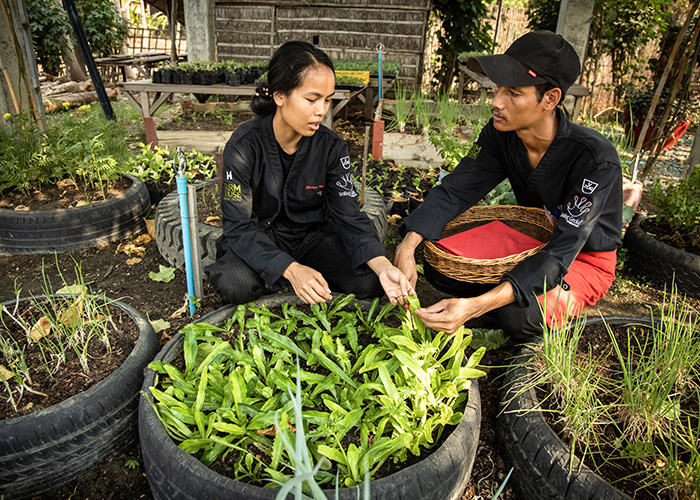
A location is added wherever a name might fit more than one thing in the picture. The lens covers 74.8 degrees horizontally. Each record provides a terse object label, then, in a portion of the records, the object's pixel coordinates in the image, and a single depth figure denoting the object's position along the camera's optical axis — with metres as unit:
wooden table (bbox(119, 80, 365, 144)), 4.93
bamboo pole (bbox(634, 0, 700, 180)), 2.99
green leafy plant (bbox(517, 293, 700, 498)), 1.28
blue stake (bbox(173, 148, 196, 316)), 1.82
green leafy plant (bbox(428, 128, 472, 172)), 3.55
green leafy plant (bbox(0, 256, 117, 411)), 1.55
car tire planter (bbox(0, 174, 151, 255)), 2.77
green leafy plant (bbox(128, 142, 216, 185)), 3.67
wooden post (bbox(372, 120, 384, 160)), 4.36
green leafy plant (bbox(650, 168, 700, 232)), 2.62
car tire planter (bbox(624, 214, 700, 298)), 2.48
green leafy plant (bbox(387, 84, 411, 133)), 4.53
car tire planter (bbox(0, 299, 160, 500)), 1.36
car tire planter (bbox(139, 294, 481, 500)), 1.15
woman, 1.87
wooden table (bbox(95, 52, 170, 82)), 8.65
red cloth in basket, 2.11
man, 1.74
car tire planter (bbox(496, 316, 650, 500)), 1.24
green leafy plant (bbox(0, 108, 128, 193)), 2.97
